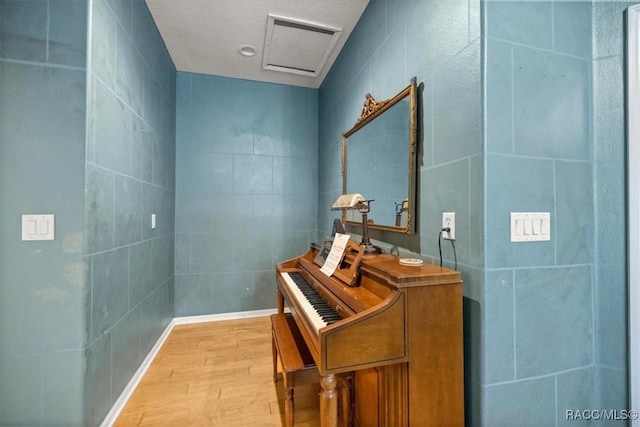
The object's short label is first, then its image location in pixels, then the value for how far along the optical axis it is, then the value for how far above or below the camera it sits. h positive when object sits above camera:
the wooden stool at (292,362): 1.30 -0.72
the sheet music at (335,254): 1.66 -0.23
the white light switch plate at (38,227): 1.27 -0.05
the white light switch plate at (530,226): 1.18 -0.04
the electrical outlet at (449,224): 1.26 -0.03
